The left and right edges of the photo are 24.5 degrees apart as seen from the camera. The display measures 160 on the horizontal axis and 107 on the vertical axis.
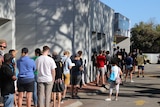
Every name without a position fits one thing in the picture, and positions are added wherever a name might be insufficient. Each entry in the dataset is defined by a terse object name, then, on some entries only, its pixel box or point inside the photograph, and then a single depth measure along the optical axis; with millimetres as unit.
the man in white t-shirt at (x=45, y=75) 9586
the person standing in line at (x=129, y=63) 20225
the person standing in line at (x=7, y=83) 7840
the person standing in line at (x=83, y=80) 18211
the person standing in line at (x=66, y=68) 12778
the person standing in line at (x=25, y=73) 9664
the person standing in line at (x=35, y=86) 10579
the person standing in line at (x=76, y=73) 13617
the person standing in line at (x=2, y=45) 8484
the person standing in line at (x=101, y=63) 17766
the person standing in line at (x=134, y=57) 23566
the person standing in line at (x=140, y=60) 22594
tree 67000
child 13505
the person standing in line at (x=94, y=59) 18853
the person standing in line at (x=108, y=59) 19312
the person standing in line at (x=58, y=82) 10805
